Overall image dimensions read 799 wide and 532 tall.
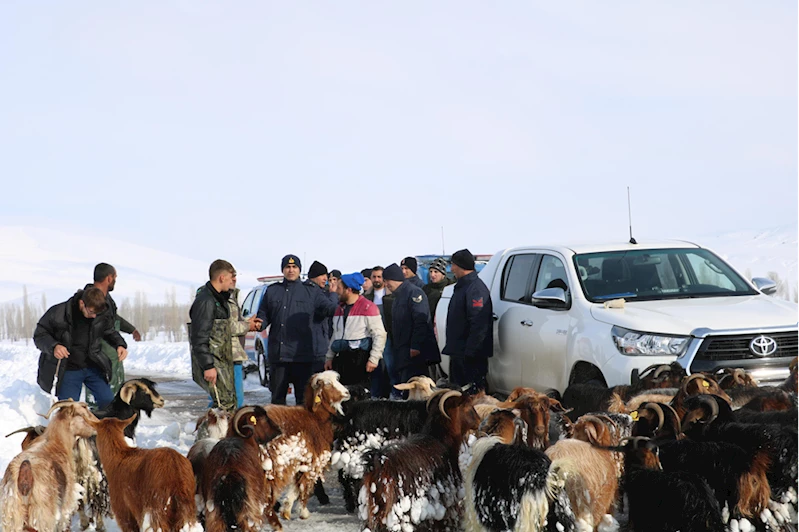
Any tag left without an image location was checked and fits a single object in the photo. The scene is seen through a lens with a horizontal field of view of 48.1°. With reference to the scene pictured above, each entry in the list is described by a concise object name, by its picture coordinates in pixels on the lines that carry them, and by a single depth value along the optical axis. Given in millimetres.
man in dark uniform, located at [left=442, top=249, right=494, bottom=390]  10117
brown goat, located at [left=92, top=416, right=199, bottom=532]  5836
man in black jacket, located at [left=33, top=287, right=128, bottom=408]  9031
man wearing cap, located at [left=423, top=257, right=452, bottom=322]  13773
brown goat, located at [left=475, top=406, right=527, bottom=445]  6227
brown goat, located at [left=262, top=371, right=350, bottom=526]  7402
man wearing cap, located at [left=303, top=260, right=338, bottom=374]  10305
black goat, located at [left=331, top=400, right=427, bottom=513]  7719
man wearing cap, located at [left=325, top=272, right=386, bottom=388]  10469
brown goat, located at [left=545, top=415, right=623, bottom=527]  5805
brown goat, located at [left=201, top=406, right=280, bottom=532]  6090
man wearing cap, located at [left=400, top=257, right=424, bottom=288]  13100
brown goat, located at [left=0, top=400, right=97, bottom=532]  6152
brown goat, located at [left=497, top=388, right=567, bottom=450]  6652
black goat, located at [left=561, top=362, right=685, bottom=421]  7895
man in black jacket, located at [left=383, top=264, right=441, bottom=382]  10742
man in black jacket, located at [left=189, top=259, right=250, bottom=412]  8953
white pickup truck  8320
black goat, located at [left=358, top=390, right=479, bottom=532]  6059
